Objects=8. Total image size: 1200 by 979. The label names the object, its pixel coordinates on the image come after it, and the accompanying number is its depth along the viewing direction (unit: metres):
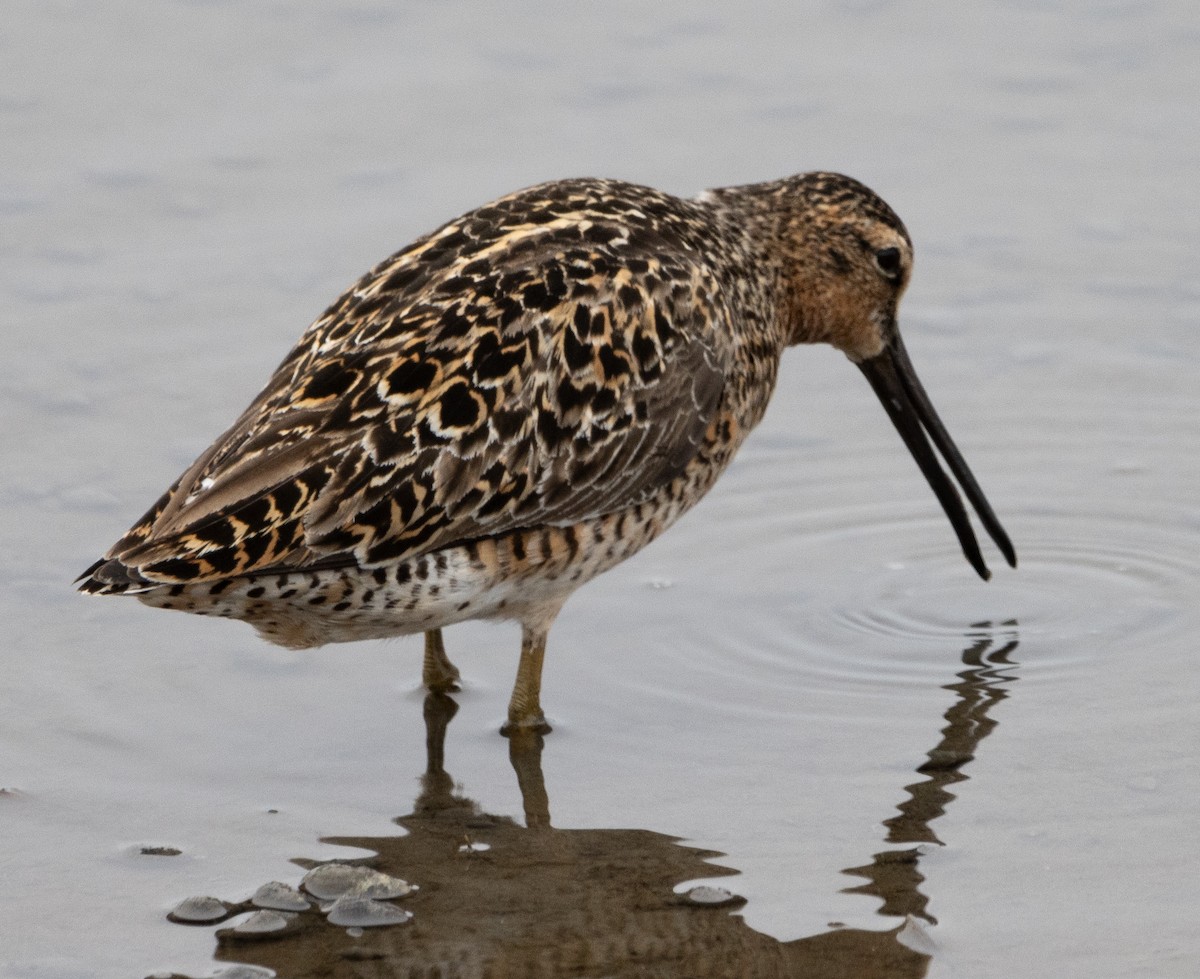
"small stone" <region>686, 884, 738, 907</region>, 12.27
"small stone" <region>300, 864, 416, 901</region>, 12.16
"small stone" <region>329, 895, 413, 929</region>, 11.94
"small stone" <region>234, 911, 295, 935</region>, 11.83
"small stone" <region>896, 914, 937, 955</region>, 11.78
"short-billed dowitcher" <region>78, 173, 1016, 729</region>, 12.64
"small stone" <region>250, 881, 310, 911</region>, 12.05
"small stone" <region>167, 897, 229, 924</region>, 11.98
